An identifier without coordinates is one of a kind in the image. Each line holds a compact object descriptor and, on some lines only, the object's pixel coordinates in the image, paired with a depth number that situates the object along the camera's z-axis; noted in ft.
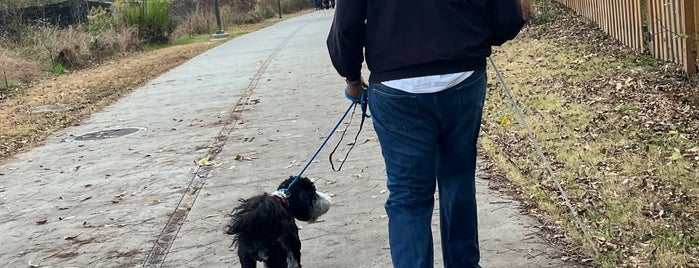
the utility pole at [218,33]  99.04
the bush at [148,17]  84.74
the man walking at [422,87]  10.32
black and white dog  12.57
